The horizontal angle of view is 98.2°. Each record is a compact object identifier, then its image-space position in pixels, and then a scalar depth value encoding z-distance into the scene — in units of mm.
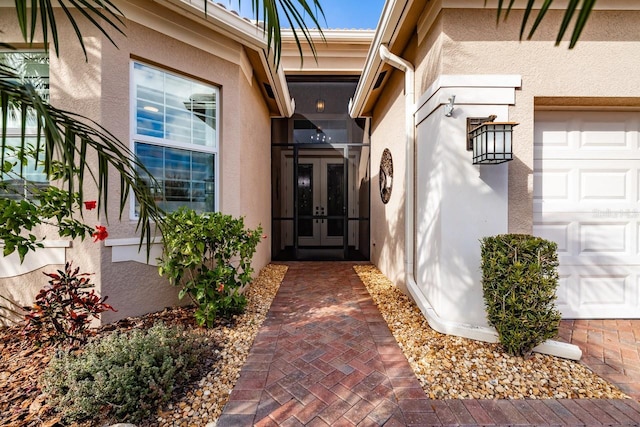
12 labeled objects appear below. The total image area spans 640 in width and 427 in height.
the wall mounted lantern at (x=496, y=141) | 2803
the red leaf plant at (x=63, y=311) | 2822
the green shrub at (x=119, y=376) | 2041
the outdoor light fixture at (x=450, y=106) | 3084
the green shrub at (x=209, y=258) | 3246
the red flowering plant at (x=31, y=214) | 2215
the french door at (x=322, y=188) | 8328
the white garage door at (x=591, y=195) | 3467
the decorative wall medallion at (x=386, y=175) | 5414
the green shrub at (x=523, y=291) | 2613
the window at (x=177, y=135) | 3594
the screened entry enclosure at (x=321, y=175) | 7345
